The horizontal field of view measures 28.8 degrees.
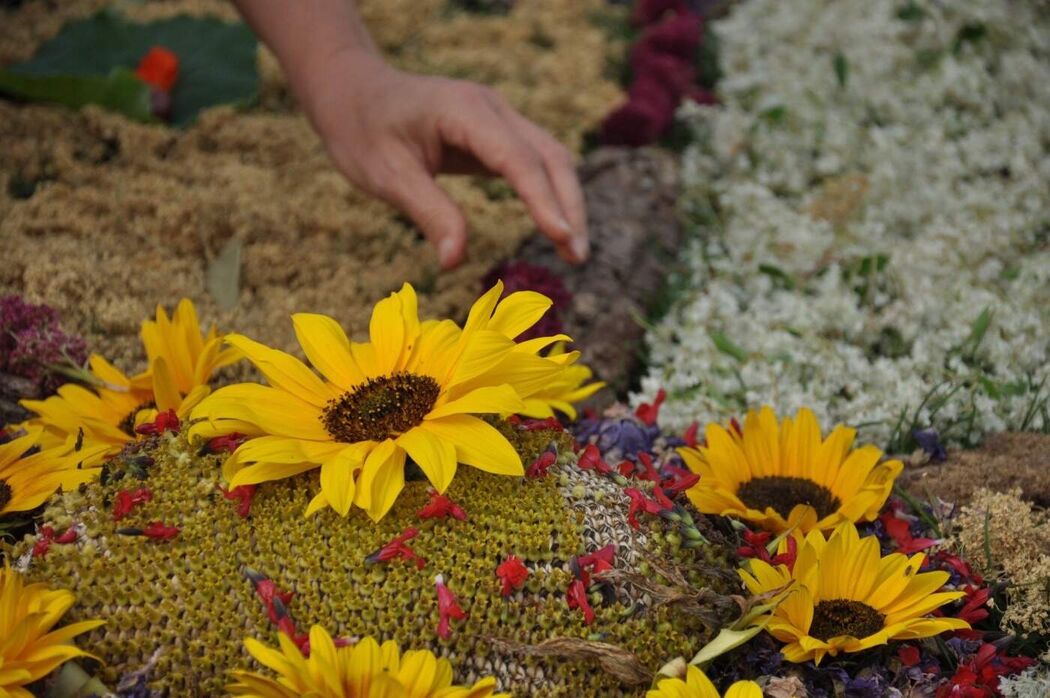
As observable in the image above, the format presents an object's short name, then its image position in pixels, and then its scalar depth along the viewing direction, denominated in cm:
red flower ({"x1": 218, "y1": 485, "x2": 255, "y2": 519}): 69
